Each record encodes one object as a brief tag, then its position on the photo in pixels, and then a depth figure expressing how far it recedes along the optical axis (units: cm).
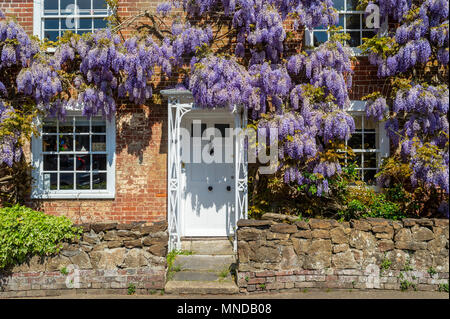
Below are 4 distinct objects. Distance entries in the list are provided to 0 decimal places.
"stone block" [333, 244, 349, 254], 542
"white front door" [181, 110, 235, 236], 728
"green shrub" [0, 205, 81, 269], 516
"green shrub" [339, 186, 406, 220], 614
